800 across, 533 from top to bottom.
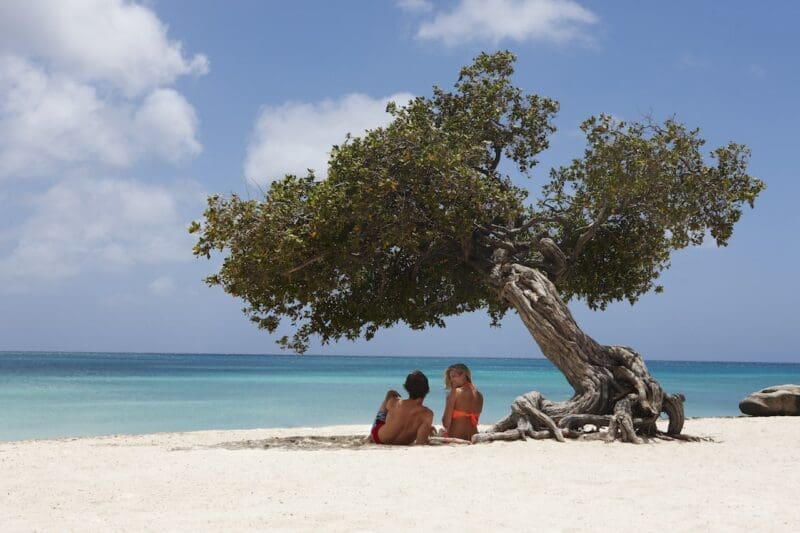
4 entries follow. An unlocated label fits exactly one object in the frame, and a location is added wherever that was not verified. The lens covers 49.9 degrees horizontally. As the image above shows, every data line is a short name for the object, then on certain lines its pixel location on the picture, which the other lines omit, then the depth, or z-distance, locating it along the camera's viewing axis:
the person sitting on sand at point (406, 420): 13.44
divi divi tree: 14.56
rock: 23.69
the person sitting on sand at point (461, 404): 13.78
